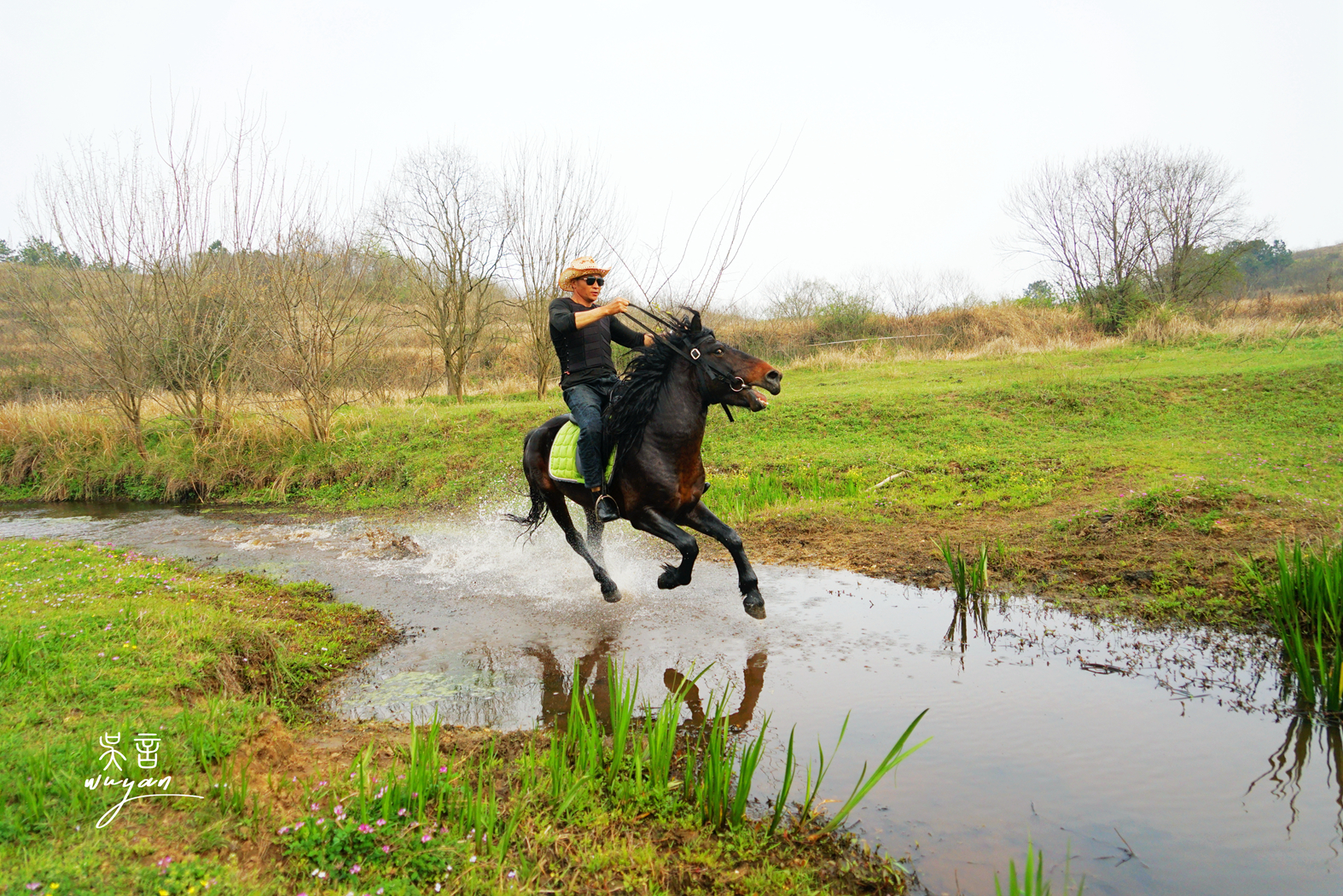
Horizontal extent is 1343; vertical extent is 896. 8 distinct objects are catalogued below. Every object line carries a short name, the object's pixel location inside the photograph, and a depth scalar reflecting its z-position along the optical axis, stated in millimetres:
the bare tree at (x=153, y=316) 14672
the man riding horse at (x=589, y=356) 6398
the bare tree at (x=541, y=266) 19281
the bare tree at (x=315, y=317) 14289
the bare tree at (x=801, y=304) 30719
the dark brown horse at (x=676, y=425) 5820
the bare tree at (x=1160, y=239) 30188
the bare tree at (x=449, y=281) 22125
